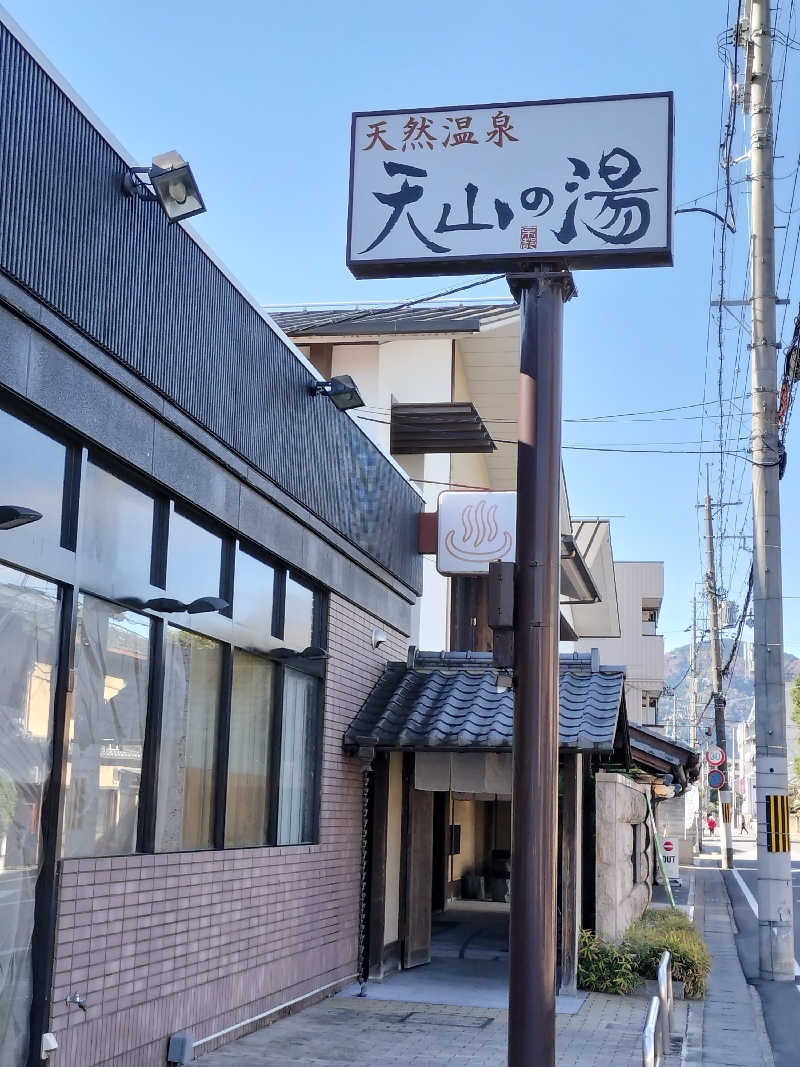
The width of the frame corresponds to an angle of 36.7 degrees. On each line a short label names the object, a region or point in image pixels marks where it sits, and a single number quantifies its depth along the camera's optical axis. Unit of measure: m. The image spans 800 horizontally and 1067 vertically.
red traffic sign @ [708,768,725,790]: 32.31
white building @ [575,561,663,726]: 50.75
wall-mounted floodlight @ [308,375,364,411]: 11.81
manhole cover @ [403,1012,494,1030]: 11.10
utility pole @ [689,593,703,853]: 62.56
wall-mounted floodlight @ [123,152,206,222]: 7.96
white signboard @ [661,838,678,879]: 29.10
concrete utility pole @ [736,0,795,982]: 15.90
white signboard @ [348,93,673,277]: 7.83
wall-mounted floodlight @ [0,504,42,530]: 6.25
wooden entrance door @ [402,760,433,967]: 14.30
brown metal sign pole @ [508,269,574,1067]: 6.88
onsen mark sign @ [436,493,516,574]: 15.44
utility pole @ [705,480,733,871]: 41.62
